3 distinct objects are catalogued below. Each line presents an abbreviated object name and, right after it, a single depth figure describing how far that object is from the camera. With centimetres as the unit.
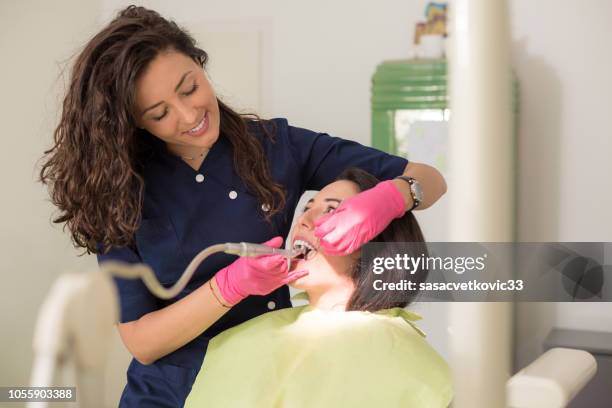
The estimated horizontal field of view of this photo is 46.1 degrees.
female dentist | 149
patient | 140
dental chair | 54
